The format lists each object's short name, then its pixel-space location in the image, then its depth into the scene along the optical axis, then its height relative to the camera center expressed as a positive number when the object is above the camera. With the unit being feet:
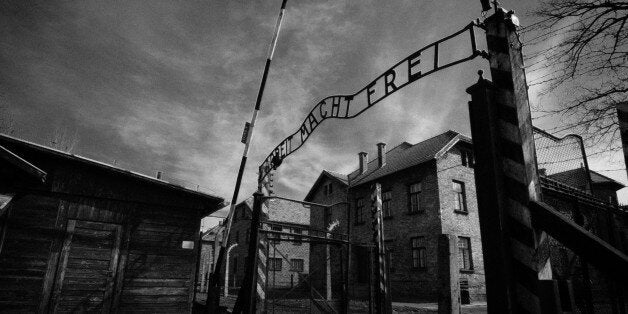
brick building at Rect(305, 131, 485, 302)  59.62 +7.90
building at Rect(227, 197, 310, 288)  100.87 +5.61
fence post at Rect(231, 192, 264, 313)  15.16 -1.01
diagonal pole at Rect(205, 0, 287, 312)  18.66 +5.26
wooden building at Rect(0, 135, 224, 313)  25.25 +1.06
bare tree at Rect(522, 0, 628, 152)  20.84 +13.81
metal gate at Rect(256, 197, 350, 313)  24.47 -0.45
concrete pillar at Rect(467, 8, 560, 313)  6.73 +1.59
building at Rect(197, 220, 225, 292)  108.58 +1.71
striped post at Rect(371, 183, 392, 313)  29.69 -0.84
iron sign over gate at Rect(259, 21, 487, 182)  12.44 +8.56
